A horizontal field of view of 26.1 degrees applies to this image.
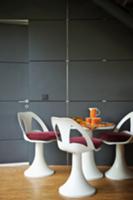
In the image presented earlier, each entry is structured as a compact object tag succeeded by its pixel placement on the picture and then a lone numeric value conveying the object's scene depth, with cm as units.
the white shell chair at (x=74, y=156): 339
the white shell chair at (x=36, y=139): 410
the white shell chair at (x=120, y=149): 392
